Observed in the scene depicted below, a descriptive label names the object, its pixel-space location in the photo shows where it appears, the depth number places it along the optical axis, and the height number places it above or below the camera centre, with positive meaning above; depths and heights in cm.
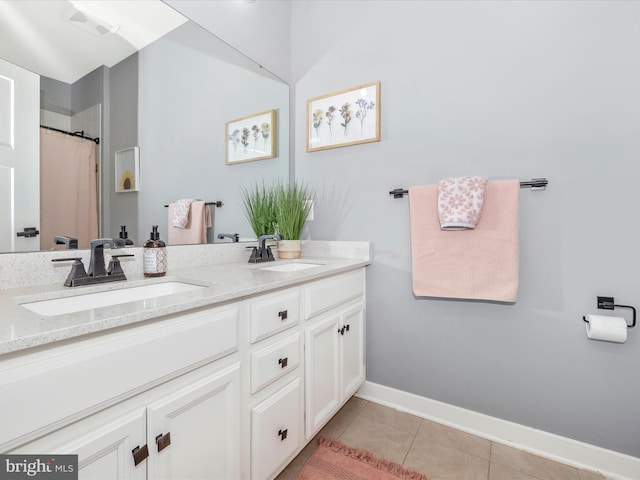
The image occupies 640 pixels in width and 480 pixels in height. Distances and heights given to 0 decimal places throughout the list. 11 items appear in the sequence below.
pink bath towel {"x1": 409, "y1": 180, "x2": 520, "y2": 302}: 138 -6
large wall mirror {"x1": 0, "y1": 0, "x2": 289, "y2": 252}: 96 +46
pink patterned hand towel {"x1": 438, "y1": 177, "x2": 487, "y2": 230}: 138 +16
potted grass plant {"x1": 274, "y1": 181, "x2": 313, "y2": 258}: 180 +9
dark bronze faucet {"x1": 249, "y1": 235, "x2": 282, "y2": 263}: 165 -8
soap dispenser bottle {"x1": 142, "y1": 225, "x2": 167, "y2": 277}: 116 -8
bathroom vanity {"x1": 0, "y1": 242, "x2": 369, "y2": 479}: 56 -34
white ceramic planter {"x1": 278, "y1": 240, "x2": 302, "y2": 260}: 181 -7
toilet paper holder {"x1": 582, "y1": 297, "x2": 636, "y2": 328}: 125 -27
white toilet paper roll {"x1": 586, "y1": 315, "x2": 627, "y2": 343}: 117 -35
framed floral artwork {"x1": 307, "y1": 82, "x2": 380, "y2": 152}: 176 +71
